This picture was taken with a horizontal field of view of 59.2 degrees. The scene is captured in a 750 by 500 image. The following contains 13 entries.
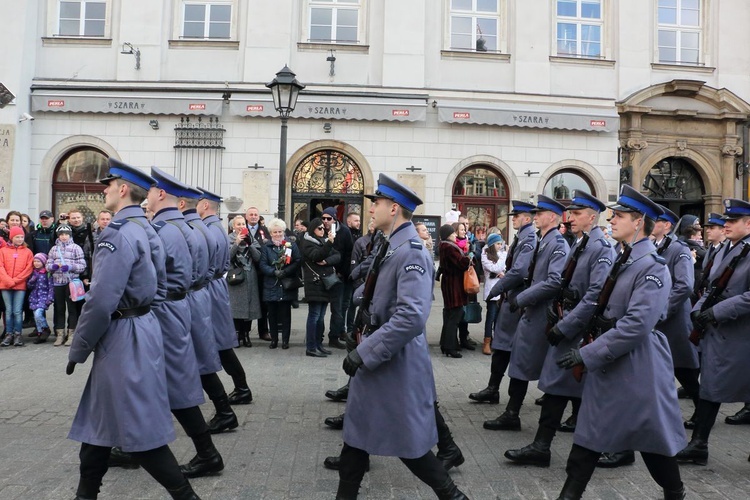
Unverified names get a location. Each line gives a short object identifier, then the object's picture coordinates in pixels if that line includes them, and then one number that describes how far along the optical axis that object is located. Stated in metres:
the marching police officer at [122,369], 3.55
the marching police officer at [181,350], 4.50
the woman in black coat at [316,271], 9.23
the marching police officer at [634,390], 3.75
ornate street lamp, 10.87
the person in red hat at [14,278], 9.99
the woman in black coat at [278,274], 9.79
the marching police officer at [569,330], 4.77
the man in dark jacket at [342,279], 9.66
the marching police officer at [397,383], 3.57
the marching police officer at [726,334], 5.16
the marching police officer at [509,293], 6.34
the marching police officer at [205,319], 5.46
